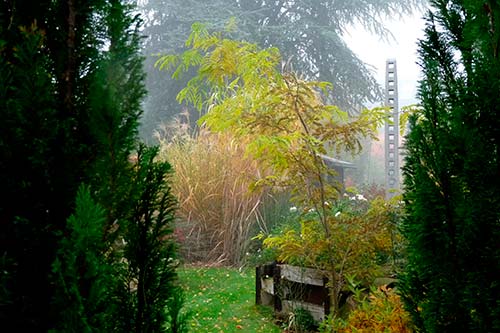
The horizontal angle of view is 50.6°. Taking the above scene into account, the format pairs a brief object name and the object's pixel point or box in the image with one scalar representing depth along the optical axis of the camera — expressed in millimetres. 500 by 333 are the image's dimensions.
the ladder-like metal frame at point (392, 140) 9750
